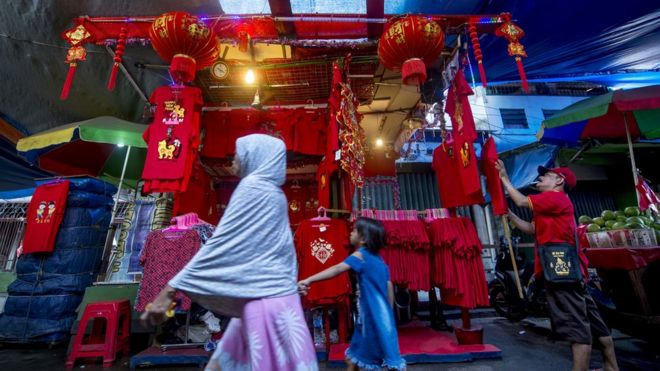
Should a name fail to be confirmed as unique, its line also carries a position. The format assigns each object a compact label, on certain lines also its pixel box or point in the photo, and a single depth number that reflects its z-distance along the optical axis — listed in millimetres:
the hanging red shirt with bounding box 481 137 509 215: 3686
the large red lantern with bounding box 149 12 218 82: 3572
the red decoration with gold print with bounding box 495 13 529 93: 3965
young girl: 2350
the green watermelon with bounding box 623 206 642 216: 4141
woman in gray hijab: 1371
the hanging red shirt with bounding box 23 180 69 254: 4695
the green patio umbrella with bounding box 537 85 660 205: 4382
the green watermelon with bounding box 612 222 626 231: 3795
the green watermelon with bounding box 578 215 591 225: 4531
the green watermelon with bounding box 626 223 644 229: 3656
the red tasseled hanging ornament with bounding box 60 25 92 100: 3784
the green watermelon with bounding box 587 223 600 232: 4102
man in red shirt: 2477
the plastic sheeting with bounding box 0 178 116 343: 4539
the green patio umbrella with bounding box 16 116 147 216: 4812
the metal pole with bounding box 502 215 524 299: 3695
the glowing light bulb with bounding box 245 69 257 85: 4810
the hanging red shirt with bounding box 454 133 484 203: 3789
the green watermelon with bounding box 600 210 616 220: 4164
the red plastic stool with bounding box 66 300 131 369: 3576
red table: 3395
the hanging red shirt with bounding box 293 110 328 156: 5648
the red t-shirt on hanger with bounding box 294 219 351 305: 3668
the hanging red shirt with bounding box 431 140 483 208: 4230
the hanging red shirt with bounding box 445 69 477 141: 3993
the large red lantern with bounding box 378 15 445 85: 3570
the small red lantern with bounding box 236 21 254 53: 4191
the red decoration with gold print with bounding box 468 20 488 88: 3922
